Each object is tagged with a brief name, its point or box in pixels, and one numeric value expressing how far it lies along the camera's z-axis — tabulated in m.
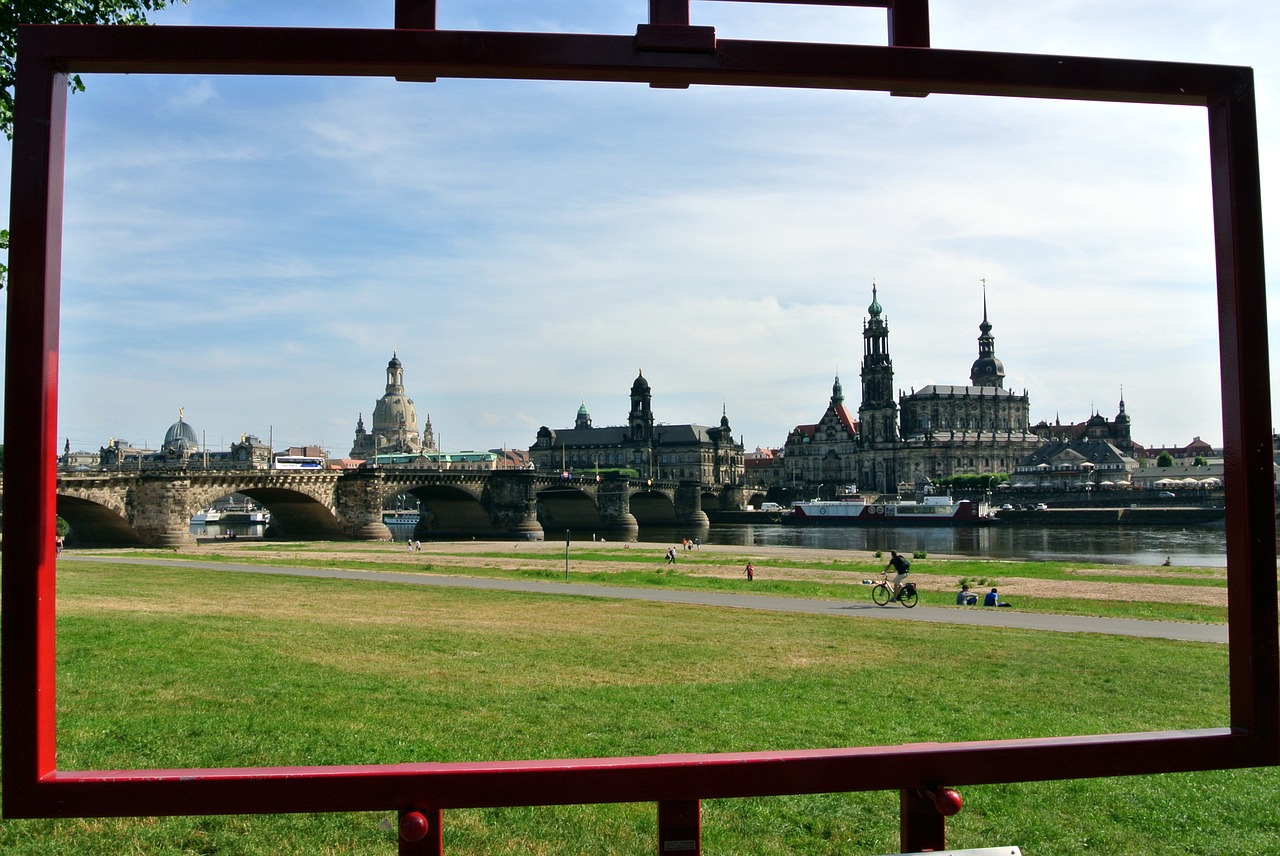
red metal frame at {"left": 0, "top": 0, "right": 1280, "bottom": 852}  3.28
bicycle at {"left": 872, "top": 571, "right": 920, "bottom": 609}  22.21
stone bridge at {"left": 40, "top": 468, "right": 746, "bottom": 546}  53.28
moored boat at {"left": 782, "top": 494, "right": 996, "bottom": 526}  102.00
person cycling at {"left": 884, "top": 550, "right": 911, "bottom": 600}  22.14
